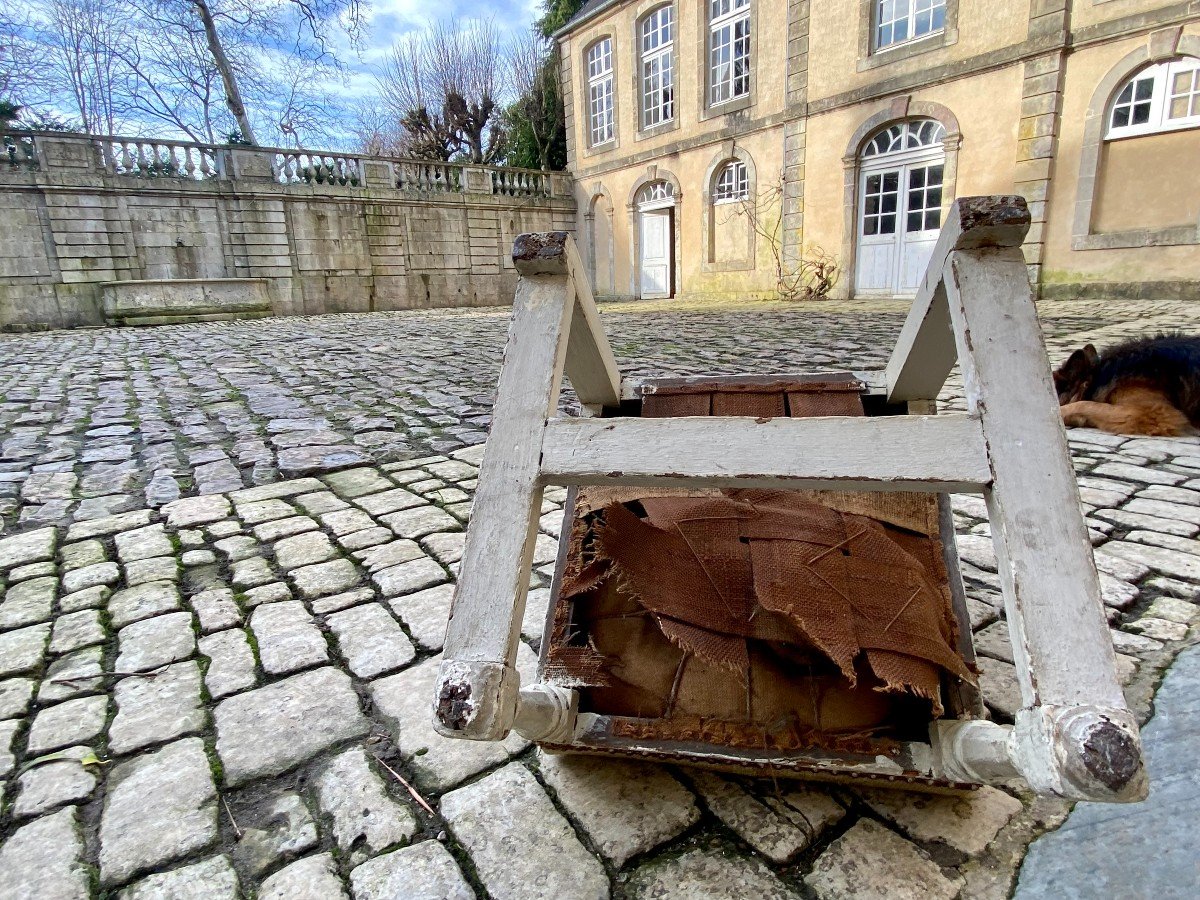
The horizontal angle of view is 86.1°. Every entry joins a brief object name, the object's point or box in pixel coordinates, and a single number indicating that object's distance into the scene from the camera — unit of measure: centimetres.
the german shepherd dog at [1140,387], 355
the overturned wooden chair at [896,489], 73
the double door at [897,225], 1252
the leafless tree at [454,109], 2606
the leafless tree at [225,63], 1950
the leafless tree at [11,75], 1755
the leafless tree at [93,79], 2185
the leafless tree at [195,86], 2075
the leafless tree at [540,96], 2506
